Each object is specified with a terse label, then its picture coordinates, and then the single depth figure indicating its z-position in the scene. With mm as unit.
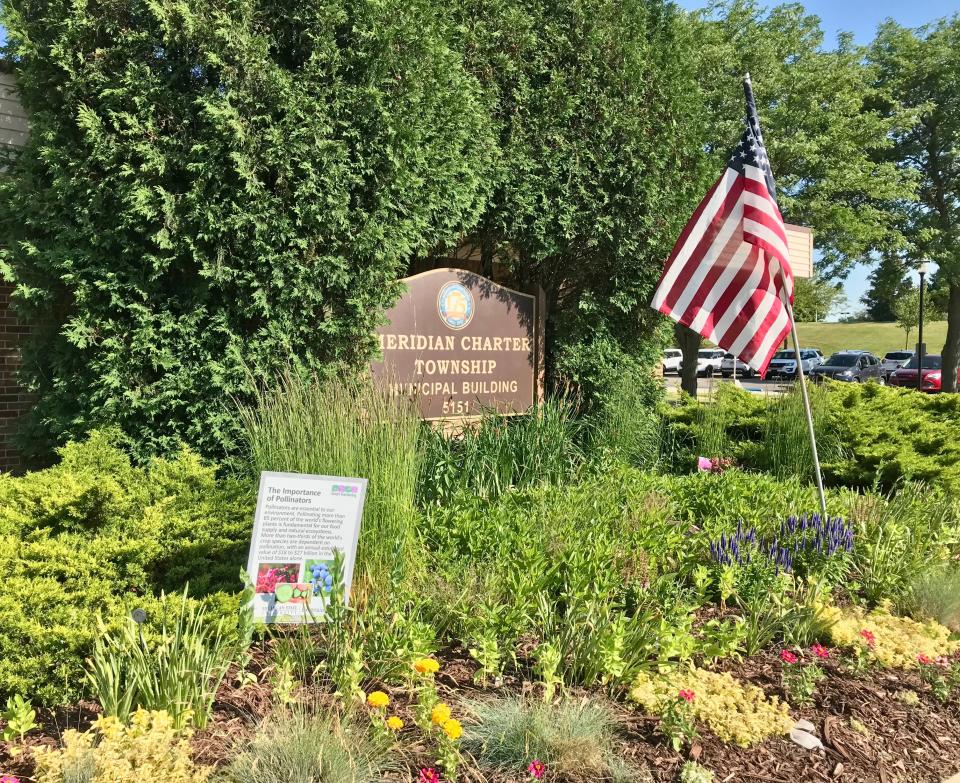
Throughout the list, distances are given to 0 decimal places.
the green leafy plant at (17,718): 2367
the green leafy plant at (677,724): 2670
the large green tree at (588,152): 6801
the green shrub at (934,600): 4078
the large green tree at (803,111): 13891
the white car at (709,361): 38188
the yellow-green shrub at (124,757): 2104
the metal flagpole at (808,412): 4816
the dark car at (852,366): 32062
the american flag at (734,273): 5074
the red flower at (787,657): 3231
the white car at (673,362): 36644
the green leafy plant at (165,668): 2533
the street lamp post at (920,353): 23914
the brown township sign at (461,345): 6168
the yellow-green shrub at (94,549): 2650
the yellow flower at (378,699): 2455
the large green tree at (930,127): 20641
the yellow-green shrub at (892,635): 3570
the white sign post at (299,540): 2883
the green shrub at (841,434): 6582
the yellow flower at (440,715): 2354
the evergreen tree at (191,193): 4539
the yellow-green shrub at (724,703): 2787
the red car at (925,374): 26500
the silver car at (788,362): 35625
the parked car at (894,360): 35831
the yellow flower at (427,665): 2678
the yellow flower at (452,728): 2344
